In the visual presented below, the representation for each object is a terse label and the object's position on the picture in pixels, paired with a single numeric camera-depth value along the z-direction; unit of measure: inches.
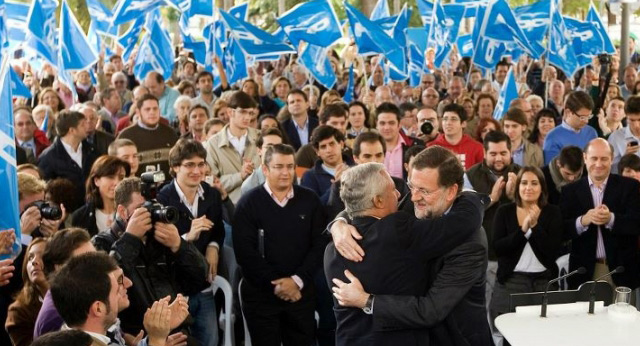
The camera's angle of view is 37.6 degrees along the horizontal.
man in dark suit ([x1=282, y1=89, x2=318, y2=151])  433.1
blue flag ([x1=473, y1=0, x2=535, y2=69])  539.5
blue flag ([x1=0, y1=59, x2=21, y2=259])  225.1
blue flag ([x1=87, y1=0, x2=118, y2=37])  642.2
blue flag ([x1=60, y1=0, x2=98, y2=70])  478.6
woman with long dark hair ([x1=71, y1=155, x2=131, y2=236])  272.5
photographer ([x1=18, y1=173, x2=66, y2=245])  242.5
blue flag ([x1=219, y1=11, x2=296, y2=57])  541.0
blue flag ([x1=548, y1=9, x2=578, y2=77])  565.9
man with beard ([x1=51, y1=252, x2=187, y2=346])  165.6
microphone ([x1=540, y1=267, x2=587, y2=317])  175.8
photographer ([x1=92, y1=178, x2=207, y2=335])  216.5
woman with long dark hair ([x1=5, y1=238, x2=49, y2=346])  205.8
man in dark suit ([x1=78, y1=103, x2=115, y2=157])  377.1
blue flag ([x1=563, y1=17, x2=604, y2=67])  633.0
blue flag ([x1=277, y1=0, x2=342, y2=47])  531.8
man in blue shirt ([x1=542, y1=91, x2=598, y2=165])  376.5
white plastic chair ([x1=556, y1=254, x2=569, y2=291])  296.4
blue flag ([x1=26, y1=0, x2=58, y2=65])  496.7
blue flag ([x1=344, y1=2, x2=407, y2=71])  535.8
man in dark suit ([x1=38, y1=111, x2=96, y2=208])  348.8
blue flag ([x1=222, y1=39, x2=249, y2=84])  557.3
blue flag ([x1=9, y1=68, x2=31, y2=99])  489.4
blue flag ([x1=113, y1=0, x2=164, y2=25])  556.7
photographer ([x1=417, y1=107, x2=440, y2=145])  382.0
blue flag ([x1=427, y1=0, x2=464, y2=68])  599.8
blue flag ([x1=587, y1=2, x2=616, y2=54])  629.9
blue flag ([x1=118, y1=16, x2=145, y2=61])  585.0
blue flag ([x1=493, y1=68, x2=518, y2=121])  479.2
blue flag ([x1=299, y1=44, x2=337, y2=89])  563.8
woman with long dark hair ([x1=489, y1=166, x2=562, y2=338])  280.2
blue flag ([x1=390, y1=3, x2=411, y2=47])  563.8
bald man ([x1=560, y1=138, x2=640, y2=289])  290.5
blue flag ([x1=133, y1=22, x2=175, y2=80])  589.9
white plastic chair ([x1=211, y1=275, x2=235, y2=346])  267.7
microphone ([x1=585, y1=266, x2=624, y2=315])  177.2
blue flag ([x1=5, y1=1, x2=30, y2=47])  573.9
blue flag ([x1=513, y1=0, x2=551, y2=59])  602.2
